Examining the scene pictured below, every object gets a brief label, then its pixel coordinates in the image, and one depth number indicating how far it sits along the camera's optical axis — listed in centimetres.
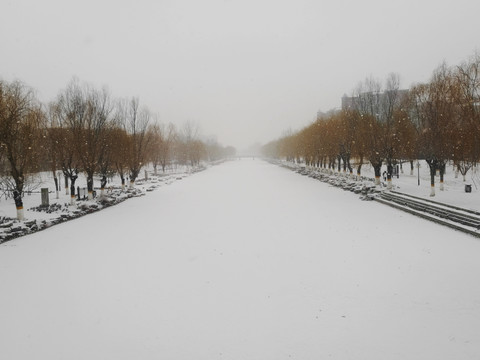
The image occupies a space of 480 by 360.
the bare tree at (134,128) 3503
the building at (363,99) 3103
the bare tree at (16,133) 1764
